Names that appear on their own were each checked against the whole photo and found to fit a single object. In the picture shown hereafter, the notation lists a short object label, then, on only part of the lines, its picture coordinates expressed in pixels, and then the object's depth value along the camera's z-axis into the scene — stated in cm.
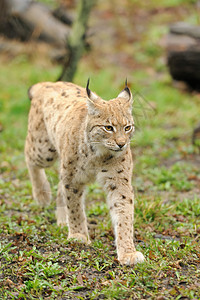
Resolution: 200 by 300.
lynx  886
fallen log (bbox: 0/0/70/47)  2691
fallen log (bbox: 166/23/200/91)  2181
